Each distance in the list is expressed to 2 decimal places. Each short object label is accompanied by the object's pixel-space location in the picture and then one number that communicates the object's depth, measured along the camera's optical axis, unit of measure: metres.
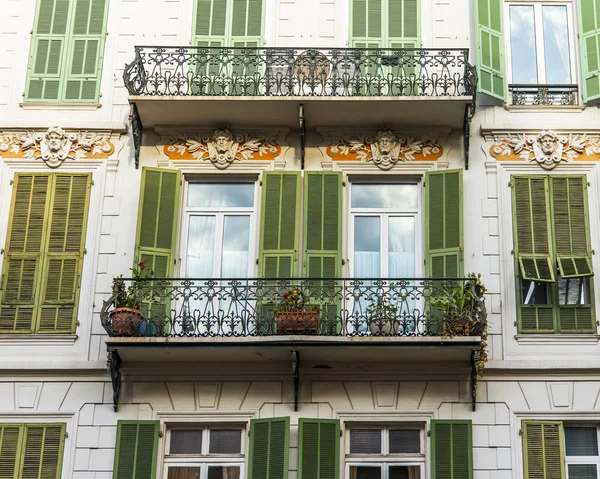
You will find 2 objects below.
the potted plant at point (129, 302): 15.41
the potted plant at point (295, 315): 15.31
